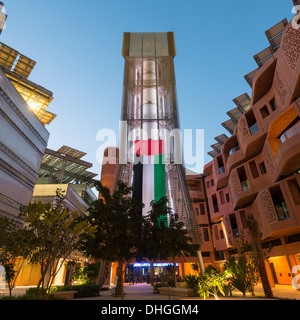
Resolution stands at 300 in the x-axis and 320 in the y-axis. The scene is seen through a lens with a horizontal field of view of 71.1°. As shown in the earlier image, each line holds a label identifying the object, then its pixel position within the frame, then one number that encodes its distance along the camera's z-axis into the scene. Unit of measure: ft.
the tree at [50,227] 27.17
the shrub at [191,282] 48.69
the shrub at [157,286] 56.56
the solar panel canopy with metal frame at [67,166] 148.01
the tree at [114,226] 34.58
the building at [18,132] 67.77
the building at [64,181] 85.71
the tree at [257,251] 40.27
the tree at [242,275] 42.70
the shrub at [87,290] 47.91
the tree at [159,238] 44.39
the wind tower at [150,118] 105.09
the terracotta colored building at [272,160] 57.41
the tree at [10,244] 35.65
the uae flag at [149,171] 109.60
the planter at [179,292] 44.68
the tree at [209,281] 35.34
